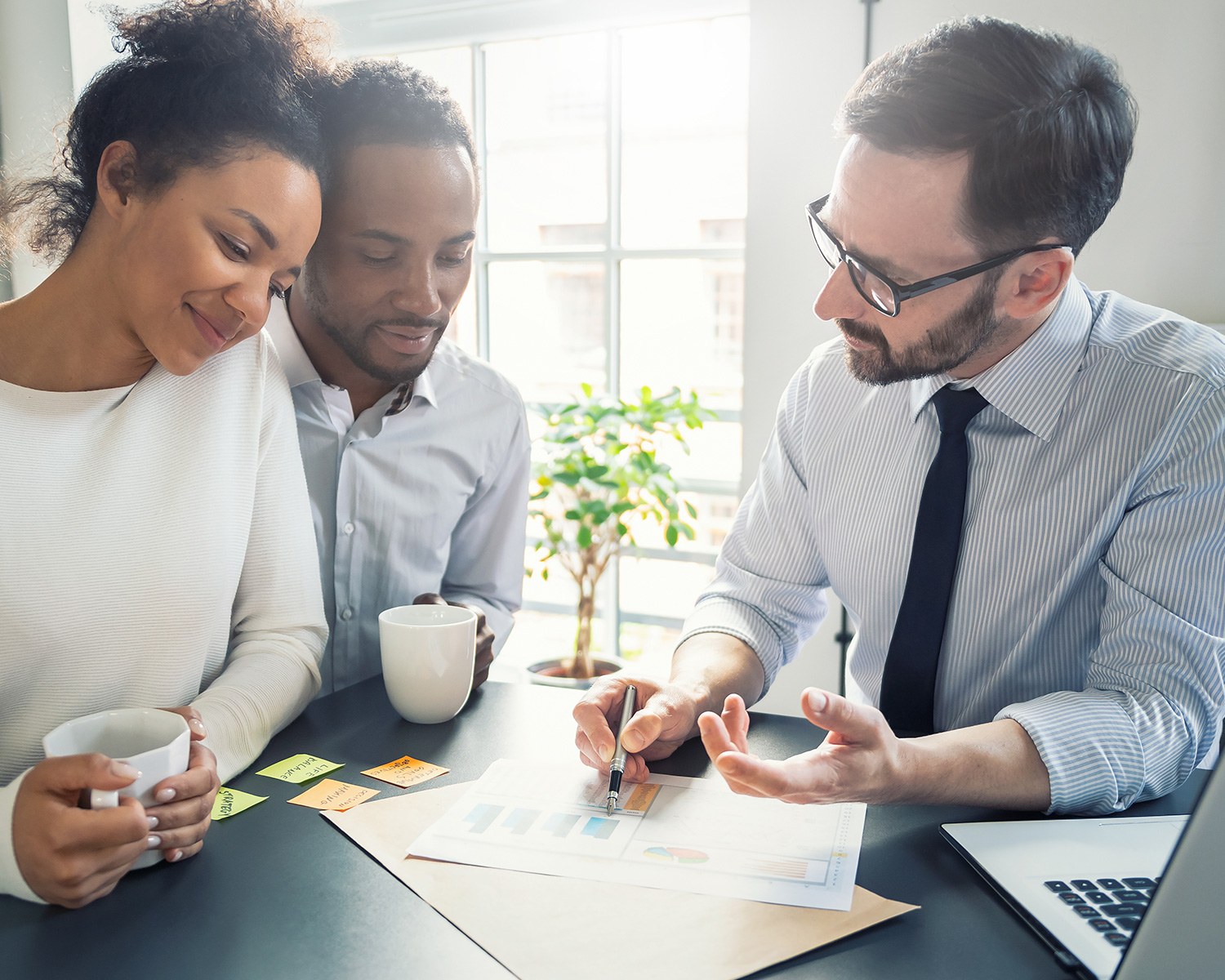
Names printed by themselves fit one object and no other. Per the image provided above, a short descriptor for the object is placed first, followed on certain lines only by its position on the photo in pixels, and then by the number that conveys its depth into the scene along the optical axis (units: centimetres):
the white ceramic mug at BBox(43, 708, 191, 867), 69
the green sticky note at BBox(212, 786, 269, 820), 81
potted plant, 240
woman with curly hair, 94
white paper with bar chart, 71
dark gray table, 61
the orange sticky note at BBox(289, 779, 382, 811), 83
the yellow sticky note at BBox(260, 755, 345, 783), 89
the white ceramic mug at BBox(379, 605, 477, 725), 99
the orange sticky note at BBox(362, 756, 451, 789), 88
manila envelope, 61
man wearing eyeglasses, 102
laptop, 44
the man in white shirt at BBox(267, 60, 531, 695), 126
